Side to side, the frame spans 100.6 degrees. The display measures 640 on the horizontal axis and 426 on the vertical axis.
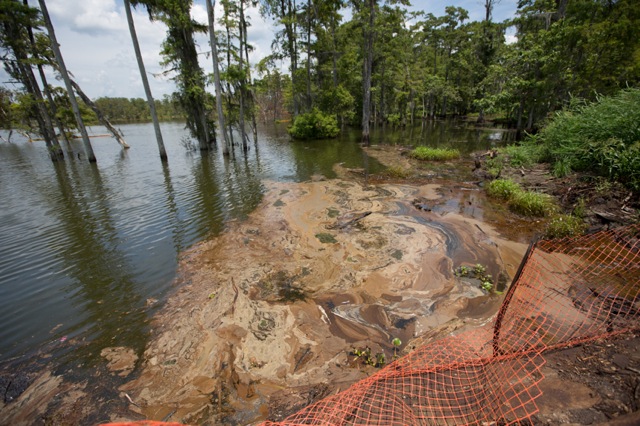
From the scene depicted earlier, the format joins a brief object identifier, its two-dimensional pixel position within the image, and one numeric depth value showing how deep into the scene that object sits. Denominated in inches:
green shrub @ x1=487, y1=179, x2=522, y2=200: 351.3
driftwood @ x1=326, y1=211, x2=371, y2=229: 291.0
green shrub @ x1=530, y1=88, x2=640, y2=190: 278.2
